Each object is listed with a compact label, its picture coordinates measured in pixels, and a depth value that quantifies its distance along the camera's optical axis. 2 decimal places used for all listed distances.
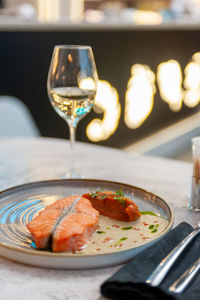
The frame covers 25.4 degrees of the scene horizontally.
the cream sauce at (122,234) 0.63
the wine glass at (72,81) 0.93
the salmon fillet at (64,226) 0.61
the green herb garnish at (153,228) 0.69
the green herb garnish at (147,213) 0.76
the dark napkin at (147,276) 0.53
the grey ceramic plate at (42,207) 0.60
